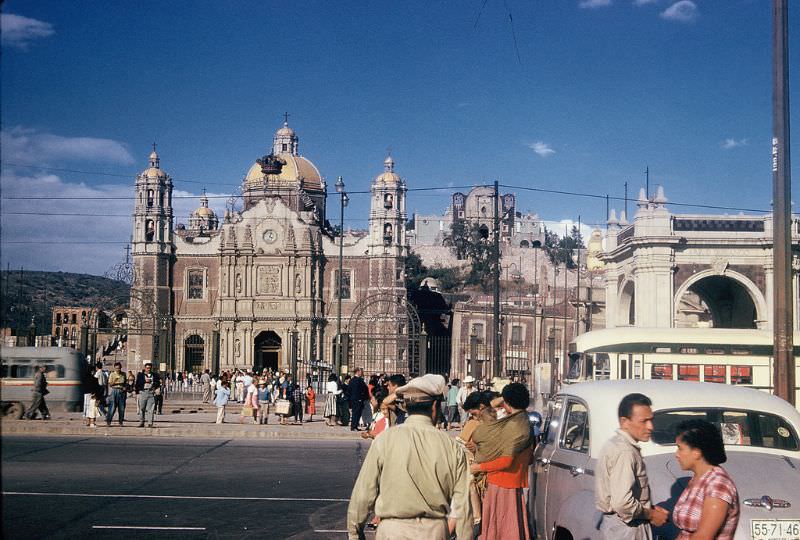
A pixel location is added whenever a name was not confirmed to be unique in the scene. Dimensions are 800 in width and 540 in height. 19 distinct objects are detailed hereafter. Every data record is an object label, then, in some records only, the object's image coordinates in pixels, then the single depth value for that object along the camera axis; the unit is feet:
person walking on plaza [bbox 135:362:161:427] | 74.64
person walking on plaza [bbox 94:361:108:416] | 80.36
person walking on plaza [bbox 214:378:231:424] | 81.00
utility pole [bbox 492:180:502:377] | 90.10
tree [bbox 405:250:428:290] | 319.96
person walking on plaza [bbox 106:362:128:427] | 73.87
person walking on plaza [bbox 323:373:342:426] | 83.76
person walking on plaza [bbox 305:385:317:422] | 93.97
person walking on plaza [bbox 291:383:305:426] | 87.16
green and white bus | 66.64
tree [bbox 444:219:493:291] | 336.90
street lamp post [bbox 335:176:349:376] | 117.08
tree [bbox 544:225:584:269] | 341.21
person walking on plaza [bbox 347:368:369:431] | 77.00
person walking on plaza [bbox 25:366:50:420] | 78.54
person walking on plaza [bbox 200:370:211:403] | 121.39
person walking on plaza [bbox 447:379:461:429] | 82.69
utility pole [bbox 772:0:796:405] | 33.30
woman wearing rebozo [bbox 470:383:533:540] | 24.16
